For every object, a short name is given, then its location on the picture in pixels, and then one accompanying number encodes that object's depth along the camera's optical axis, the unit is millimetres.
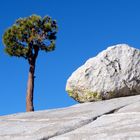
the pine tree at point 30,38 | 31641
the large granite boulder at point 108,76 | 19328
